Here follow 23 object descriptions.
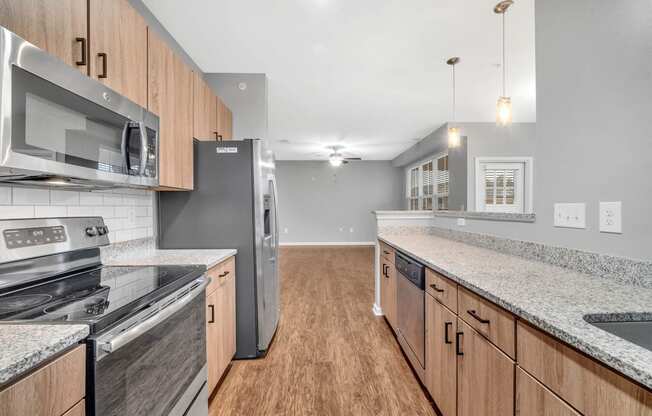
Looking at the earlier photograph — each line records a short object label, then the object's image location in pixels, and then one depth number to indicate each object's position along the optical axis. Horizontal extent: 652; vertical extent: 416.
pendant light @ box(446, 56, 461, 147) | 3.21
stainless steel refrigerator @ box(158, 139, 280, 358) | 2.11
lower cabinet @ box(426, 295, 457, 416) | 1.33
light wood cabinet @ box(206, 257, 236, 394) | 1.66
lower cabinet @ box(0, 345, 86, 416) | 0.56
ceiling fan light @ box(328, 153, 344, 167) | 6.48
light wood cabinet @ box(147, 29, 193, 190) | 1.60
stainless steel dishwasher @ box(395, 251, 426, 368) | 1.73
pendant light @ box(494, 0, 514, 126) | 2.46
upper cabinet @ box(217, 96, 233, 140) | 2.59
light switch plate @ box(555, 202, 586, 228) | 1.27
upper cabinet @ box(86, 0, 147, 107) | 1.19
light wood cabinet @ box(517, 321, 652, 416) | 0.56
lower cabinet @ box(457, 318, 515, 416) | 0.94
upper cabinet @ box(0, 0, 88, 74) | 0.89
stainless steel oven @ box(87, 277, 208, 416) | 0.78
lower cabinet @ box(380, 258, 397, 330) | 2.44
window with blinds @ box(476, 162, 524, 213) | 4.73
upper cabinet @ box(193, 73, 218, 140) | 2.11
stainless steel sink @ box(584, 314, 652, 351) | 0.77
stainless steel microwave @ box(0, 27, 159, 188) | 0.81
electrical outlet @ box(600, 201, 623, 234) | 1.11
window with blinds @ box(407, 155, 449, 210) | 5.73
